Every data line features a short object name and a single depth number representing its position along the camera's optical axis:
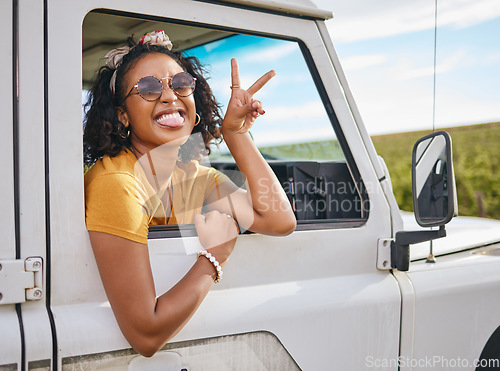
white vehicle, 1.38
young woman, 1.41
